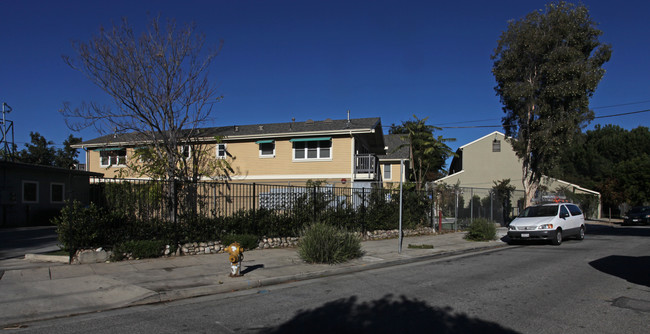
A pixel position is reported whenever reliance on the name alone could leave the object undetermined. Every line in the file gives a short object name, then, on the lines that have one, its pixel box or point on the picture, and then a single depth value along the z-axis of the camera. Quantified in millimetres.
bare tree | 13847
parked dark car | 31453
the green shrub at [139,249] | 10117
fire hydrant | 8547
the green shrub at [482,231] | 17156
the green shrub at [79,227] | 9758
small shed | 20484
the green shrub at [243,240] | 11952
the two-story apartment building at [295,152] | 21516
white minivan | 15367
